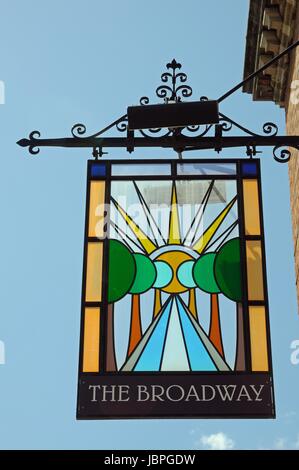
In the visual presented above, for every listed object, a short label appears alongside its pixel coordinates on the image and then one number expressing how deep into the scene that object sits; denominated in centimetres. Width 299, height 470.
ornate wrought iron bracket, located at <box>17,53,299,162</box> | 707
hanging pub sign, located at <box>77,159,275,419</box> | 638
